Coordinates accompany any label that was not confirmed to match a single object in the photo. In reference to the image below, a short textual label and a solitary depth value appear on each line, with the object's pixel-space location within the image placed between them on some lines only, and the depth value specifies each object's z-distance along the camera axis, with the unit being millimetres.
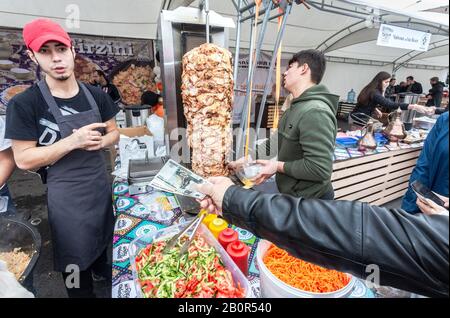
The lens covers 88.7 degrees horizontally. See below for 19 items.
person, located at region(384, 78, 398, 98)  6889
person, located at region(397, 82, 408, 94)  7673
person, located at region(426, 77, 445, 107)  4948
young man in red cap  1417
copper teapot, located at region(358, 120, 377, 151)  3309
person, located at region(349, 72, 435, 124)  3688
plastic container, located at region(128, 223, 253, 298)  910
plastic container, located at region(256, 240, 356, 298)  762
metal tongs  1012
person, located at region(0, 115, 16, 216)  1510
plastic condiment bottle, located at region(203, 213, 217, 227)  1320
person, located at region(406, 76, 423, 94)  6844
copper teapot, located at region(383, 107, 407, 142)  3584
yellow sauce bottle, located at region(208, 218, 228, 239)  1235
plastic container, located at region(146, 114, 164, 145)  2943
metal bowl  1171
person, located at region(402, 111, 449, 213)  1214
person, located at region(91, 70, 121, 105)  5793
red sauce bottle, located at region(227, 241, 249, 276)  1042
